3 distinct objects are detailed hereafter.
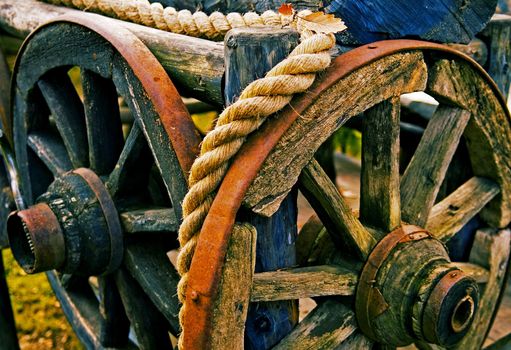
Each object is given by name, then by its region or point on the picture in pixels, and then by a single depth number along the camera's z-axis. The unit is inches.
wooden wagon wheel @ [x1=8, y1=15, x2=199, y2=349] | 60.1
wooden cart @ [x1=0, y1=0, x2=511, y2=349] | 51.8
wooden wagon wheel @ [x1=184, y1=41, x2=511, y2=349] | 50.3
